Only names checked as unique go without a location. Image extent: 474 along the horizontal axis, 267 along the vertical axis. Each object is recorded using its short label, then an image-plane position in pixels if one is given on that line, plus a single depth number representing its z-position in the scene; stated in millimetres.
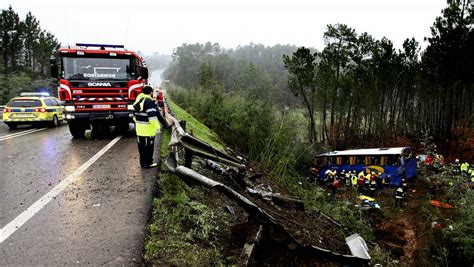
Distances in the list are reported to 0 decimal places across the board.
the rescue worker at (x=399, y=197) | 18078
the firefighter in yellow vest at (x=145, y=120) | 7277
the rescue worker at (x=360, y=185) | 20922
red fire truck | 10914
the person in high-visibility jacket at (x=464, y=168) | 20538
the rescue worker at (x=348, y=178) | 22066
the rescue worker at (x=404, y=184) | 20594
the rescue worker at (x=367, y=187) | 20634
